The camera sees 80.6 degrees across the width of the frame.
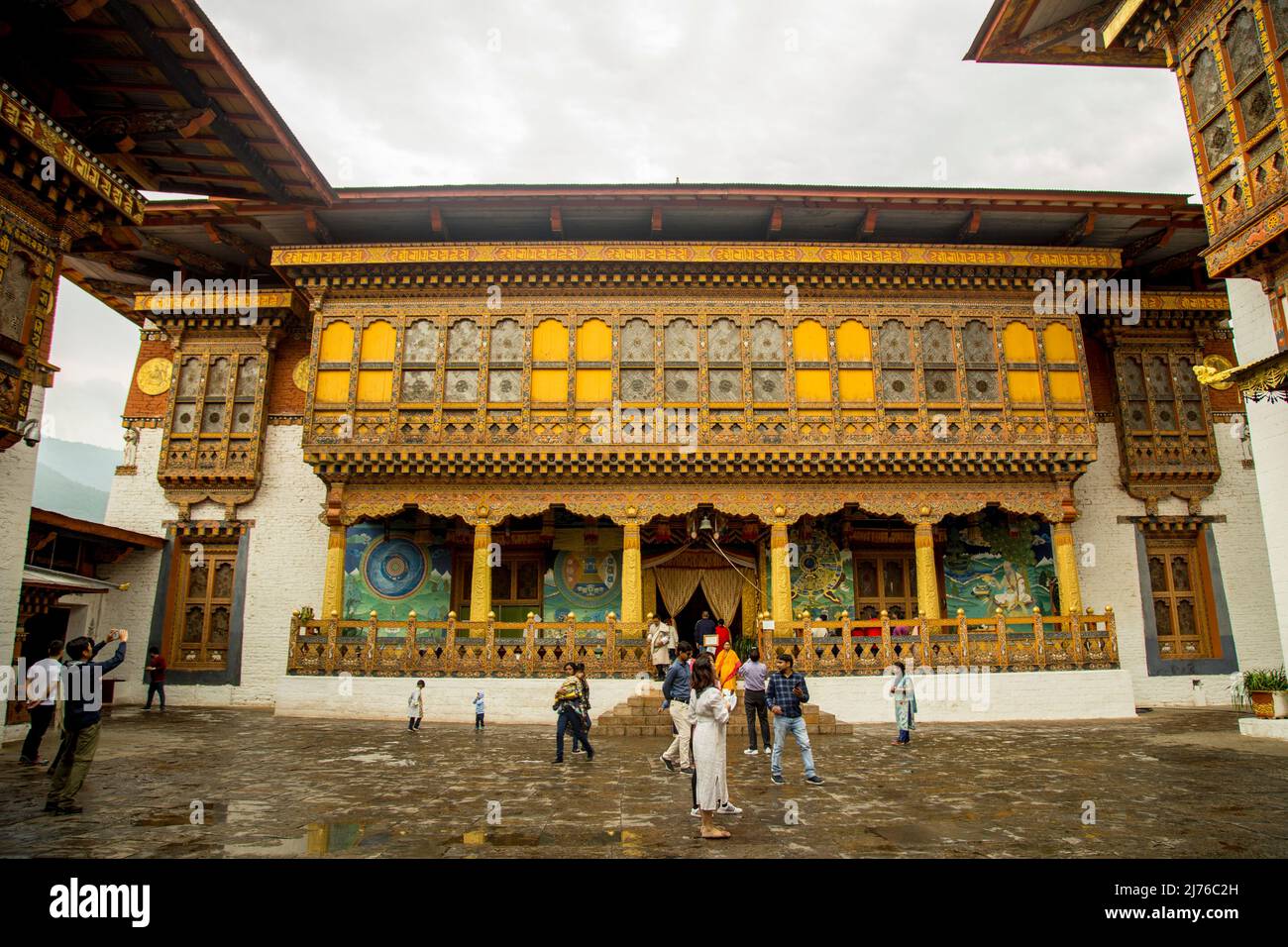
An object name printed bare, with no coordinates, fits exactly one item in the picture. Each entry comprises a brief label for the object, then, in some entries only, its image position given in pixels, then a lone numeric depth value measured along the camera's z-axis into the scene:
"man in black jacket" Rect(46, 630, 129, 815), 7.51
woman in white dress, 6.74
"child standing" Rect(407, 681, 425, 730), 14.79
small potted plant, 13.40
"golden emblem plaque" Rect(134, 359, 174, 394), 21.55
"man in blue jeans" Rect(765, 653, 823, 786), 9.29
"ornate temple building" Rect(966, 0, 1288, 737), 11.91
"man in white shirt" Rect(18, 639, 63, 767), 8.88
